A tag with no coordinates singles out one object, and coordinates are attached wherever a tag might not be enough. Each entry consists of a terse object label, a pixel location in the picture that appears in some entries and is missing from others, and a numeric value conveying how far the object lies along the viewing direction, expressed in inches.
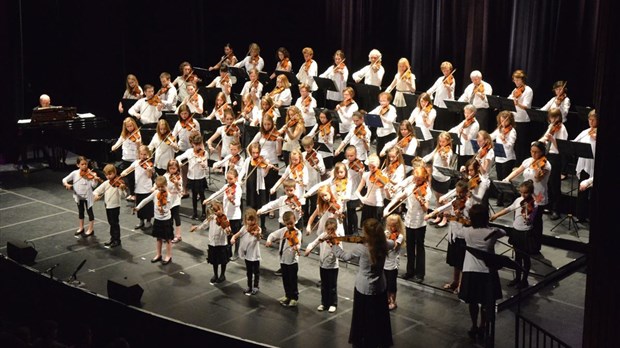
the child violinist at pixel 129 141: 568.7
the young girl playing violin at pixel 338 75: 630.5
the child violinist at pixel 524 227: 442.3
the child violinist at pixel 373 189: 478.9
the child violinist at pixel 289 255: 434.6
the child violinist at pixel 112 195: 518.9
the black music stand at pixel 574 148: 472.3
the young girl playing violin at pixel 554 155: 507.2
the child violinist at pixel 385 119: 555.2
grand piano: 629.9
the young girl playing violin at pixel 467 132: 522.6
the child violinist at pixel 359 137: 538.6
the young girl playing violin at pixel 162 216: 492.4
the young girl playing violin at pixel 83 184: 533.0
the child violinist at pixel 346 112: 576.7
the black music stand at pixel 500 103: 535.5
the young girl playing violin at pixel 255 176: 519.2
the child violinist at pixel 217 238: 462.0
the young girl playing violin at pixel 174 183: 501.4
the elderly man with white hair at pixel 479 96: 565.6
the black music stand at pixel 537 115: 515.5
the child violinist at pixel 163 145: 553.3
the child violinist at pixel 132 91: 633.6
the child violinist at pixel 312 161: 504.7
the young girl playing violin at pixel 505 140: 515.8
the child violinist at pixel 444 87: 582.9
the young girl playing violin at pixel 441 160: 494.3
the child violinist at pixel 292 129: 544.1
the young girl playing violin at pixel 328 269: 419.8
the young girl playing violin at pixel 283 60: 654.5
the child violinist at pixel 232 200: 484.1
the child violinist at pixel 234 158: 518.0
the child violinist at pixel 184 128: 575.5
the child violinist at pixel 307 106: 584.5
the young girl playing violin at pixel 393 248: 414.0
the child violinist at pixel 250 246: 444.1
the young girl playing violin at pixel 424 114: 540.4
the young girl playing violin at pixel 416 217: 449.4
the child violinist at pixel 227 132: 561.3
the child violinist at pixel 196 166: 538.3
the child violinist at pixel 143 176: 528.4
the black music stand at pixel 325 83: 593.6
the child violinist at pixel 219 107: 595.2
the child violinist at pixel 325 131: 547.8
